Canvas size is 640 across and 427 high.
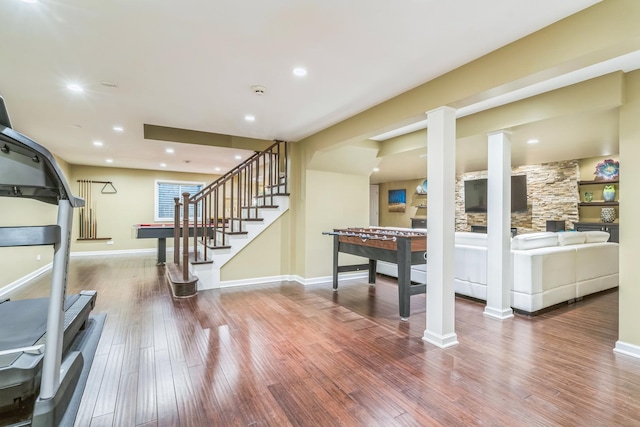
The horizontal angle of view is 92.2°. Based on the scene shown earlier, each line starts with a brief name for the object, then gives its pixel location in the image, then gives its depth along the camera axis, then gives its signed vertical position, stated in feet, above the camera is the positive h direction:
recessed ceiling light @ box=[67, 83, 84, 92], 10.07 +4.28
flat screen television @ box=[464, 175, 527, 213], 24.18 +1.77
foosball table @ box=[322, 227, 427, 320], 11.38 -1.42
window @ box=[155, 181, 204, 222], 30.17 +2.11
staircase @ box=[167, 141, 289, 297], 14.94 -0.70
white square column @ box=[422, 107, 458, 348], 9.17 -0.22
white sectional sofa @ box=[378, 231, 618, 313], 11.96 -2.21
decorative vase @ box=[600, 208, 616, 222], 20.80 +0.11
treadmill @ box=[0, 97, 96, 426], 4.22 -1.03
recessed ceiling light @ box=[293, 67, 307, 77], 8.89 +4.24
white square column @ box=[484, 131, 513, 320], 11.76 -0.62
